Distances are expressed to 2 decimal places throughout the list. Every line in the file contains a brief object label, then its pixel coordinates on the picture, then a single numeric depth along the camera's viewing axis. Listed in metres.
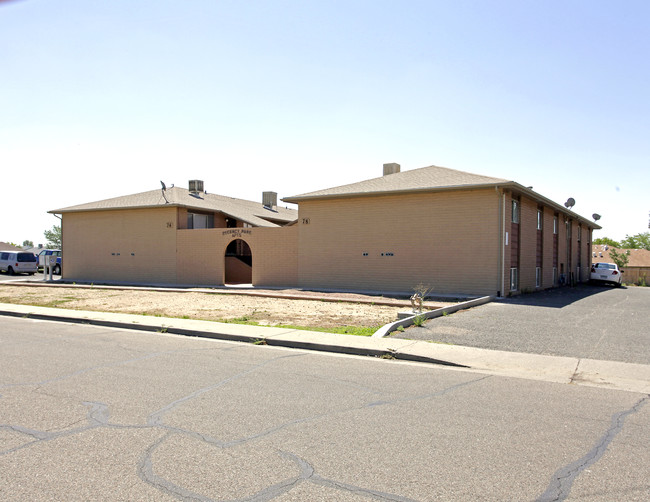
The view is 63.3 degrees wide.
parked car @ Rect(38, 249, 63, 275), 33.80
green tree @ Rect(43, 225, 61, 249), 109.32
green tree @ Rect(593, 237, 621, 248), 100.16
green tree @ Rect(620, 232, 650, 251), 83.94
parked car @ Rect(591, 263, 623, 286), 35.47
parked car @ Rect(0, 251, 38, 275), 41.38
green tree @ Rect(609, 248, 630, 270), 56.53
